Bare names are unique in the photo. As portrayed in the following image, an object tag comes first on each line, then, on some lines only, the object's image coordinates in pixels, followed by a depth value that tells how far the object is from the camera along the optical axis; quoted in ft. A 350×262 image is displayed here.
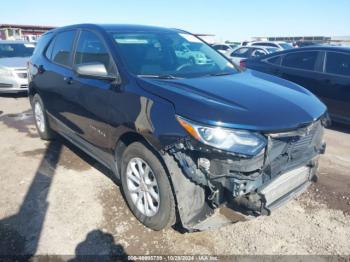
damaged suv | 8.02
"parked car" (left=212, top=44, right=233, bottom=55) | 65.73
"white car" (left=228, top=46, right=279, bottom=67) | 43.09
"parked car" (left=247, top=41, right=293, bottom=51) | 59.99
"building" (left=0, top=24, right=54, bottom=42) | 115.75
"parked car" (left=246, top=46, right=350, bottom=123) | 19.53
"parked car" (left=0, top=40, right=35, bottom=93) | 29.58
